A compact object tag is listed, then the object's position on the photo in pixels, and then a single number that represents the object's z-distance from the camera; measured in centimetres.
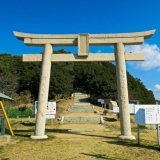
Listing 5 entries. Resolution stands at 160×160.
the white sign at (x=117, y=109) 1694
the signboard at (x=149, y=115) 889
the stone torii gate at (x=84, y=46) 1110
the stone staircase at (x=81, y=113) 2048
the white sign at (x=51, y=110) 1728
